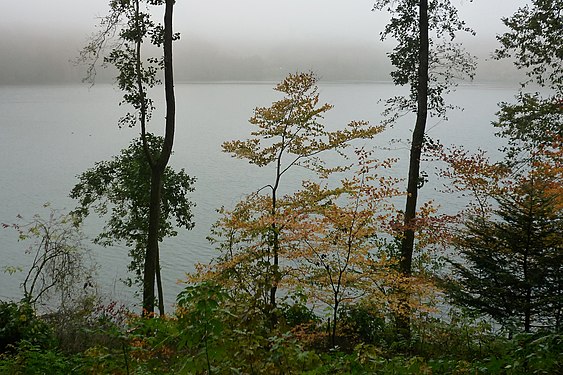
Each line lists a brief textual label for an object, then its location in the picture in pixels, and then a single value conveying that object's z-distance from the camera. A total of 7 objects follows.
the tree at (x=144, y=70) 9.49
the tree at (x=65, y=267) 12.14
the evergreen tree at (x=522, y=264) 6.81
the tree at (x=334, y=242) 8.56
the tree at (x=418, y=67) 9.51
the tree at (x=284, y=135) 10.03
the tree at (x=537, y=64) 9.58
